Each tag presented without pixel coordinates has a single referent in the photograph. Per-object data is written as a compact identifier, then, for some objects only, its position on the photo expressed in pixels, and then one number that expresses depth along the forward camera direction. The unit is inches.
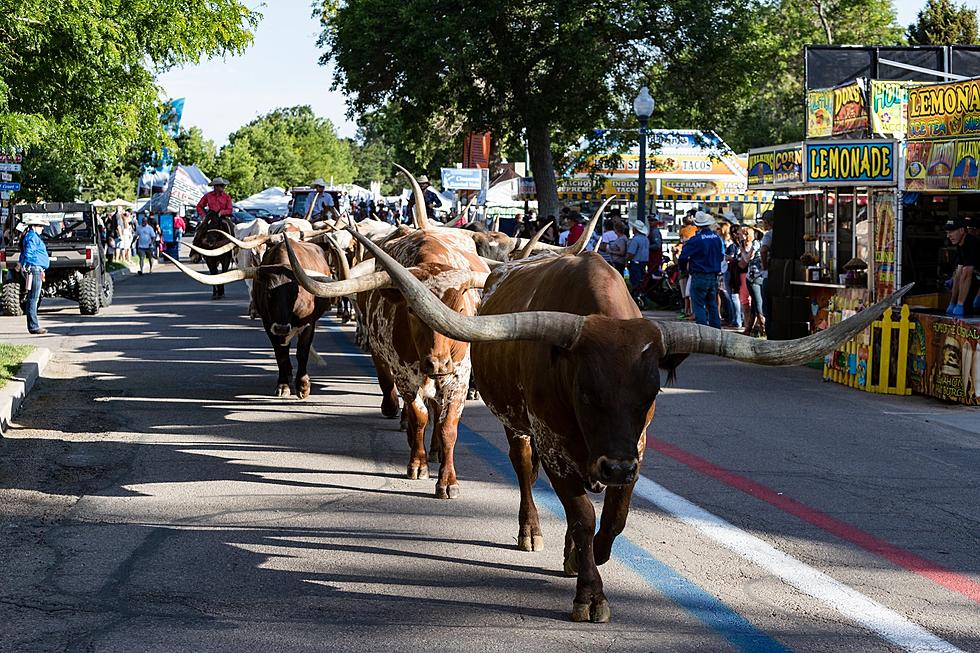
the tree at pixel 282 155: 3464.6
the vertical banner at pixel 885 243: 519.5
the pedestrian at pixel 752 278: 714.2
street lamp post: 836.6
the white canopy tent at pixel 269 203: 2364.7
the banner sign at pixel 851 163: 518.9
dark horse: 896.3
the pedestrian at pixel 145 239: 1561.3
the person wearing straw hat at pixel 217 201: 933.8
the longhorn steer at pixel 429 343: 303.0
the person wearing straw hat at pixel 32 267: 725.9
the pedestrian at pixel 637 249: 877.2
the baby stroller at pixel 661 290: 902.4
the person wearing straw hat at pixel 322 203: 829.5
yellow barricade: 505.7
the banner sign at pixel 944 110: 486.9
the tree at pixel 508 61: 964.0
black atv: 869.2
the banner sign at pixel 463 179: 1343.5
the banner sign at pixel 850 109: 566.9
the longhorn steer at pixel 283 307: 467.5
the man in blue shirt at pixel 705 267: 695.7
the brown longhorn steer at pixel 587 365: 185.6
